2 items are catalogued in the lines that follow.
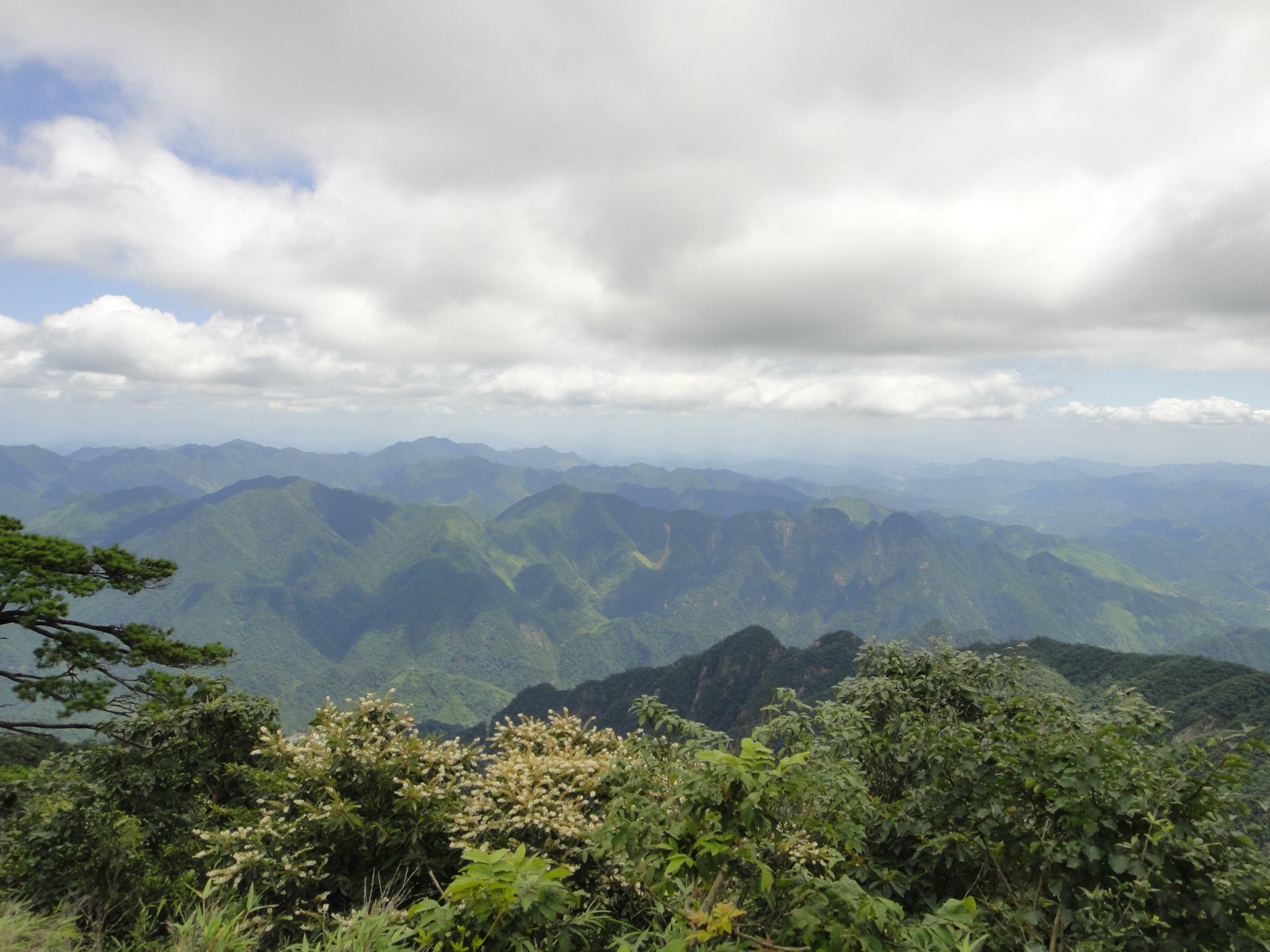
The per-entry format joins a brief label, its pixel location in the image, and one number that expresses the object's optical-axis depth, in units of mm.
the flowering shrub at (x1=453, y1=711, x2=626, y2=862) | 6504
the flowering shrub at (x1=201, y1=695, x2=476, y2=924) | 6527
